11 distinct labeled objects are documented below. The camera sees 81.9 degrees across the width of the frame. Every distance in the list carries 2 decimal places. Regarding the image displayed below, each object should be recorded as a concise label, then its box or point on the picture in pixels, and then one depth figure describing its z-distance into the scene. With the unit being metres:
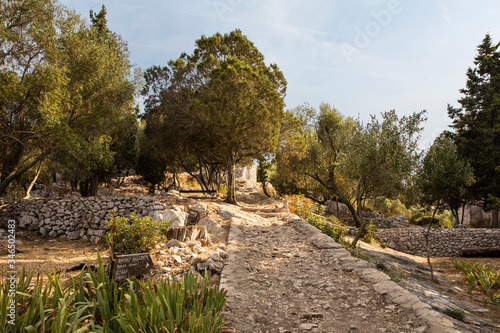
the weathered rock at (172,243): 7.76
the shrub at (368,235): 17.88
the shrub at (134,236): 6.68
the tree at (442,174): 12.21
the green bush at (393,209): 32.78
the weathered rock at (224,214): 12.45
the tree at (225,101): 14.49
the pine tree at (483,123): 24.39
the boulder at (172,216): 10.67
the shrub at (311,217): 10.84
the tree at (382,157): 11.70
